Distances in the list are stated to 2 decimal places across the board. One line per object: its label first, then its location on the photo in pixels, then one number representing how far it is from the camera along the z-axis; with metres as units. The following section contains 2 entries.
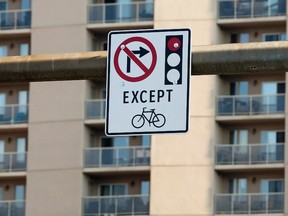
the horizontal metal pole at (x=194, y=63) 17.73
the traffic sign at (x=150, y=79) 18.50
